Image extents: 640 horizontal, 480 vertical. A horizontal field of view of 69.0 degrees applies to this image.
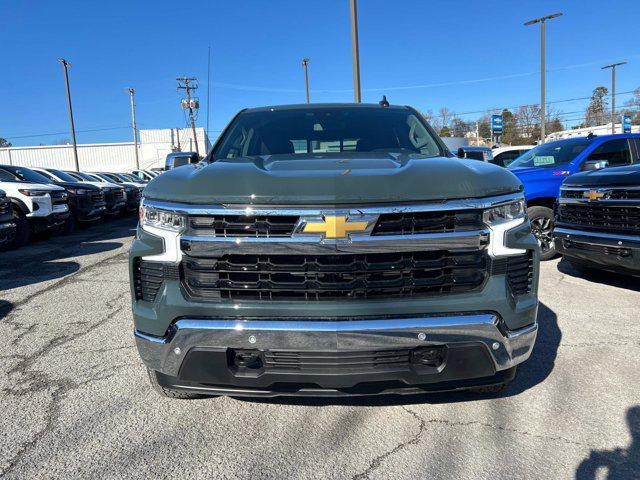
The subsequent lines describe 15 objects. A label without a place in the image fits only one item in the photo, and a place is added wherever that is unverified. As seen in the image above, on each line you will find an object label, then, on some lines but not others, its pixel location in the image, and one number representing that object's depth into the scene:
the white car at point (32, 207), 9.29
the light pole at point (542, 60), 23.55
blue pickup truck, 6.95
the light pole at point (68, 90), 32.66
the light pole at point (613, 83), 38.16
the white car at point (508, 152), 14.99
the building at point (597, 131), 53.70
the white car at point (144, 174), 30.24
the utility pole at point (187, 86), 50.88
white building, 59.03
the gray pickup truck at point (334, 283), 2.09
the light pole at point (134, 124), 53.61
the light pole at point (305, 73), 27.92
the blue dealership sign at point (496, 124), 22.75
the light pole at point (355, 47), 11.44
